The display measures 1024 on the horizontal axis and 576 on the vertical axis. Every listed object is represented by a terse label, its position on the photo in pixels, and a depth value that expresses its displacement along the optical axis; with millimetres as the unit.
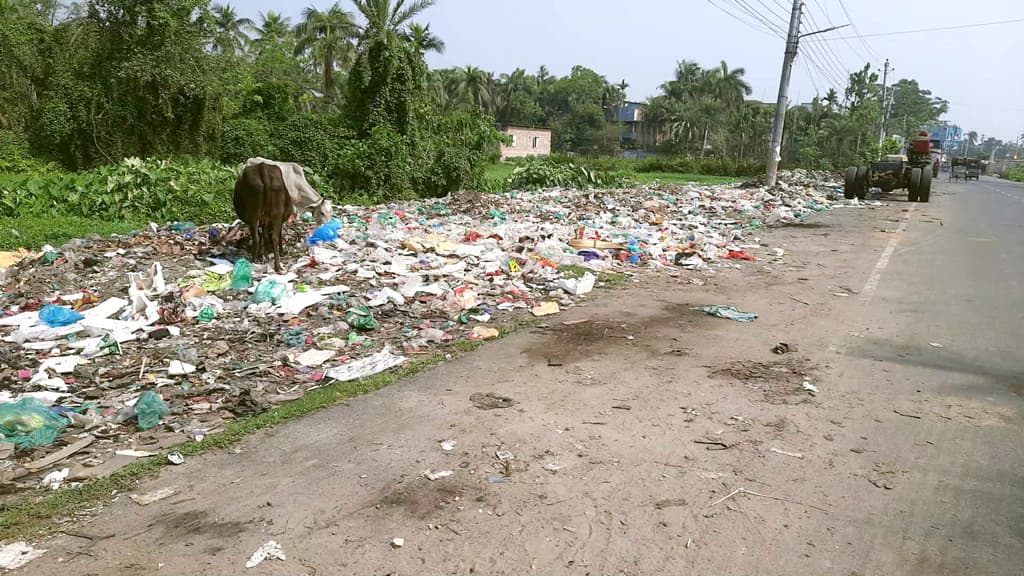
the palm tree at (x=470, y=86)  52938
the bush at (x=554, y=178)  21297
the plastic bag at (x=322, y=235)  9070
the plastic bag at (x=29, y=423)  3666
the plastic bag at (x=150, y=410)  3951
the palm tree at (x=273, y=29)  35050
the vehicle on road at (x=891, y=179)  19953
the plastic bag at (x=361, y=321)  5875
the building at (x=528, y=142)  52188
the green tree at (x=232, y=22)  36875
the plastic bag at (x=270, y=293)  6383
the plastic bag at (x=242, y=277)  6895
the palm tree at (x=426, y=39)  29562
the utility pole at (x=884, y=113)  44556
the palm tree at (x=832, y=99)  48791
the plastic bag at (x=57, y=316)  5672
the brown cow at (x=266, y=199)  7625
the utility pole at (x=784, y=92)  21203
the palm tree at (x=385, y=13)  27953
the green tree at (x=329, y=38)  31172
